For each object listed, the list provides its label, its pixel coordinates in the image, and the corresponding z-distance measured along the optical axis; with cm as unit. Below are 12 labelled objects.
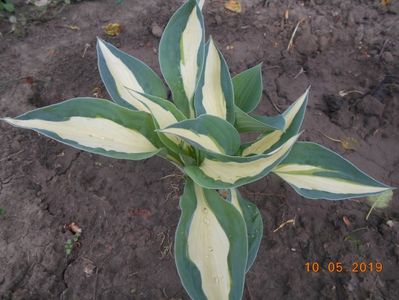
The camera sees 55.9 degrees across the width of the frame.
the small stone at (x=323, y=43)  52
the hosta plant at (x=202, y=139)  28
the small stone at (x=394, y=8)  56
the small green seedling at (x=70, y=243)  36
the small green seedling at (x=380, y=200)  38
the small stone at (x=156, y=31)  53
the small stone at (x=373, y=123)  44
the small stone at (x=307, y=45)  51
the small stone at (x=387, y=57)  50
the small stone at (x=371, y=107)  44
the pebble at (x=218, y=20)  55
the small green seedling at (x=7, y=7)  56
